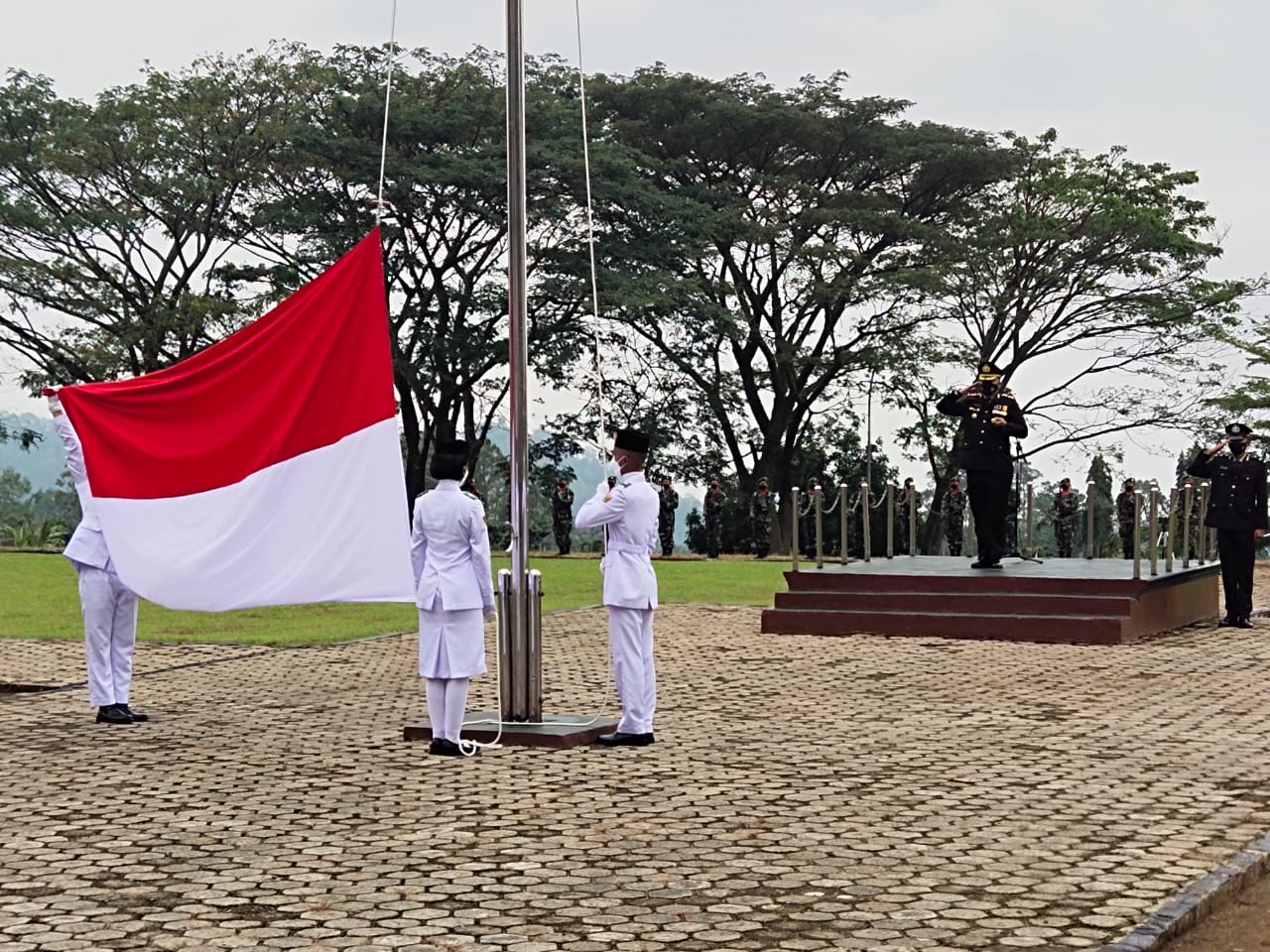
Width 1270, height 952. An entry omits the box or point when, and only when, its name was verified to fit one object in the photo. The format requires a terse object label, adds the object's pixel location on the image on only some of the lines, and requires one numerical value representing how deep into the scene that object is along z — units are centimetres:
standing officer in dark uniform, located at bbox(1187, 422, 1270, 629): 1680
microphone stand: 1755
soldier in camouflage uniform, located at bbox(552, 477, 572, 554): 3262
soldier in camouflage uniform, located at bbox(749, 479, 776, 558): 3259
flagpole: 930
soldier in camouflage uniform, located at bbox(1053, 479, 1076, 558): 2881
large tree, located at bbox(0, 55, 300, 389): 3105
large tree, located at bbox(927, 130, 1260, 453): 3272
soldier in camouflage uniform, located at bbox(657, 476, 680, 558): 3166
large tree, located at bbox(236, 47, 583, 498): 3102
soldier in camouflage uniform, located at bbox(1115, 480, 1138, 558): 2962
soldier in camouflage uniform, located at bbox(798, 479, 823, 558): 3275
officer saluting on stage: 1608
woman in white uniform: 873
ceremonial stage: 1536
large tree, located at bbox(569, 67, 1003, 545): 3288
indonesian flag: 891
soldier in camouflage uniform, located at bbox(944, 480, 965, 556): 3069
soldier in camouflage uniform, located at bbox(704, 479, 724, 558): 3178
